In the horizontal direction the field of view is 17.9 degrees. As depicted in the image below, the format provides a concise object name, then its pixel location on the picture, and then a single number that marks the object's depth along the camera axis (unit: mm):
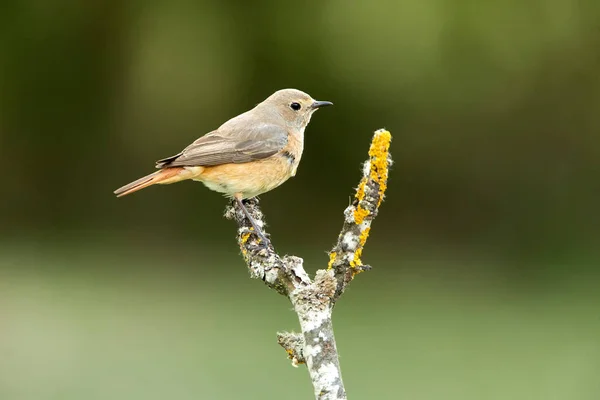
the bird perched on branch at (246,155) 8359
